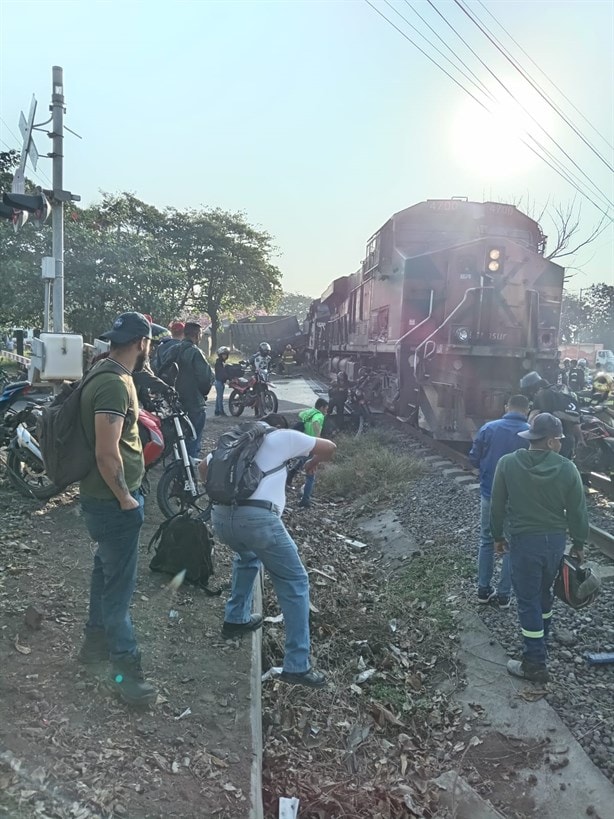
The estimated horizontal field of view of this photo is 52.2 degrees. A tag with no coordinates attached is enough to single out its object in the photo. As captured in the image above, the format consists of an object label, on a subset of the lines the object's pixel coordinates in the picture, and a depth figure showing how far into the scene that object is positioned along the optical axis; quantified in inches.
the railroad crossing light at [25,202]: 207.3
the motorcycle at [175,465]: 233.1
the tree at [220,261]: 1354.6
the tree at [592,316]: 2583.7
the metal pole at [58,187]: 280.5
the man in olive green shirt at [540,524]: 157.8
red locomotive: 375.9
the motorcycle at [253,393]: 526.6
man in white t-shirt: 140.0
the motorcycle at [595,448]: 333.1
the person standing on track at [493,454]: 197.5
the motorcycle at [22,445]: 238.7
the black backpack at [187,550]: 187.6
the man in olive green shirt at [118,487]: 118.4
